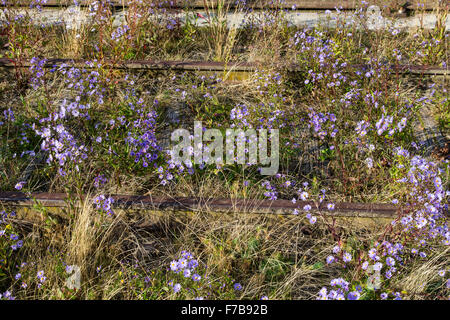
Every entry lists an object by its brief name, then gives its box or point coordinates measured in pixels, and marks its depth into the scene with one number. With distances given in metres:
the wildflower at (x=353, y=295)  2.88
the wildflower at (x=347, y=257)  3.23
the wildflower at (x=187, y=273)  3.12
